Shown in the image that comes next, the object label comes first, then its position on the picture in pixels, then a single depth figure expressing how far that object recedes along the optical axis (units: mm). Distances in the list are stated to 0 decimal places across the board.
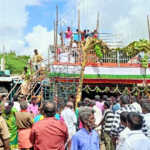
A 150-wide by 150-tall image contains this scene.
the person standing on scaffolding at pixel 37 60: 15545
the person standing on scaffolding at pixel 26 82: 15143
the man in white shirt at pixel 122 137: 3331
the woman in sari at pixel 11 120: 5984
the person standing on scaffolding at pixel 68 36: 16662
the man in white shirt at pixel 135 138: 3125
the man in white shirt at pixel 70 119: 6683
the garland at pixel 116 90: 15508
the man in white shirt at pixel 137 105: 6955
